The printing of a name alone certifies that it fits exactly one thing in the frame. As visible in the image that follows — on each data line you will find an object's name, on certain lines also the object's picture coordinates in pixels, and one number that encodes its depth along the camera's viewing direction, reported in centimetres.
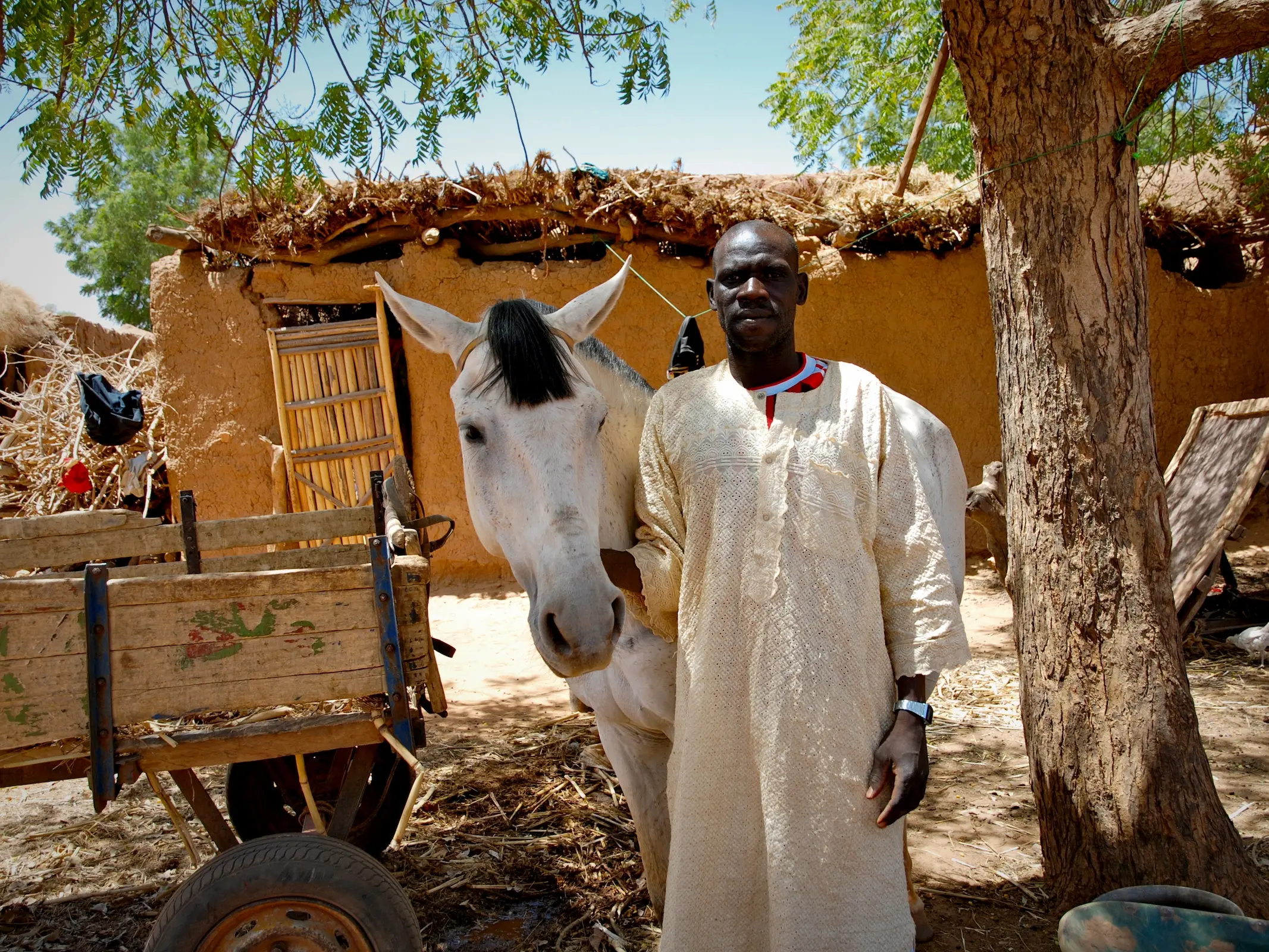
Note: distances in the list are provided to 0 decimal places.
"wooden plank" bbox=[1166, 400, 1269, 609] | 505
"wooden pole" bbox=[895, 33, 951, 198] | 431
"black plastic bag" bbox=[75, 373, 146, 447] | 633
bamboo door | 724
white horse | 179
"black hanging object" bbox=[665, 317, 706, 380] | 325
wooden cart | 194
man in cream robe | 171
